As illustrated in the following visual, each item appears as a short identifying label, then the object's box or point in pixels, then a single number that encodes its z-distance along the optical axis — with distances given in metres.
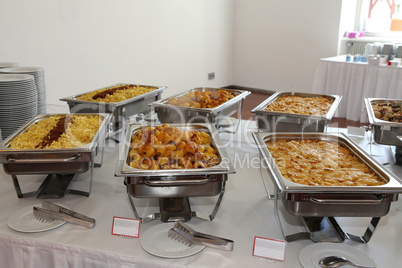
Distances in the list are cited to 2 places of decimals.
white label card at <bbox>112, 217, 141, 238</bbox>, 1.00
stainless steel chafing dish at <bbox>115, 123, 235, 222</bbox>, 0.96
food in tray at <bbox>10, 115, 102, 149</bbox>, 1.19
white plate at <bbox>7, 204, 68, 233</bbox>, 1.01
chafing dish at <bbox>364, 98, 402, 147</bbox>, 1.40
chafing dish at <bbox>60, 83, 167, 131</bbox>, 1.68
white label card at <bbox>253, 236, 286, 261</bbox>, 0.90
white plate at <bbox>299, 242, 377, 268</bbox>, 0.86
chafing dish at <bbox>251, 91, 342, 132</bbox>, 1.54
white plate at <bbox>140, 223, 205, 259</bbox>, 0.90
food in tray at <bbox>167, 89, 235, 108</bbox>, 1.75
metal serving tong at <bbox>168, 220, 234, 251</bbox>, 0.92
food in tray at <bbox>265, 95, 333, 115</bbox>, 1.69
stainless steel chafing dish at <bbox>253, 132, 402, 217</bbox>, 0.87
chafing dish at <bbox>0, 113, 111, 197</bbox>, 1.10
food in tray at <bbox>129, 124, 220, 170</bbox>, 1.05
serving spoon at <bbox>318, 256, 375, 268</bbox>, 0.83
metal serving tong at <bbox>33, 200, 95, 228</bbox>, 1.04
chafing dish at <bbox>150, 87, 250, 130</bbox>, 1.63
